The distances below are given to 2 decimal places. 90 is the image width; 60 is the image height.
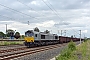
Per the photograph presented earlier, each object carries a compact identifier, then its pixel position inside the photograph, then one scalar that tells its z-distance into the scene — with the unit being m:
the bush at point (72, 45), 20.37
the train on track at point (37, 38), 26.96
